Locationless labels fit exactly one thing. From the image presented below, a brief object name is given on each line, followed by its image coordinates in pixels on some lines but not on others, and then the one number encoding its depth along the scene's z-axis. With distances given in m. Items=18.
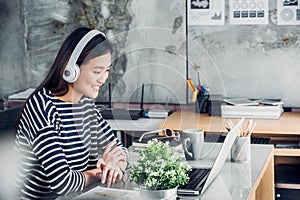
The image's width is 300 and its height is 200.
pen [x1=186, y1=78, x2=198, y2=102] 3.67
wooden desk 3.21
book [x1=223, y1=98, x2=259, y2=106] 3.52
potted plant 1.81
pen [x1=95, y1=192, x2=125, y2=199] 1.90
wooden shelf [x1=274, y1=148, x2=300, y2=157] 3.21
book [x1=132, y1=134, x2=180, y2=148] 2.55
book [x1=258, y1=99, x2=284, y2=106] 3.52
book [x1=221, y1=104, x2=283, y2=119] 3.47
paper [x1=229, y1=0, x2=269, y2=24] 3.67
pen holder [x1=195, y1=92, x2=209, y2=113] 3.67
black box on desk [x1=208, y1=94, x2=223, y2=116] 3.59
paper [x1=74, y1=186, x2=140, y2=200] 1.90
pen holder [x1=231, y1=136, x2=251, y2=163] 2.33
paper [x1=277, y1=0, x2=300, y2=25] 3.62
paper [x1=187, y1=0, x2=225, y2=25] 3.74
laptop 1.95
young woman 2.07
